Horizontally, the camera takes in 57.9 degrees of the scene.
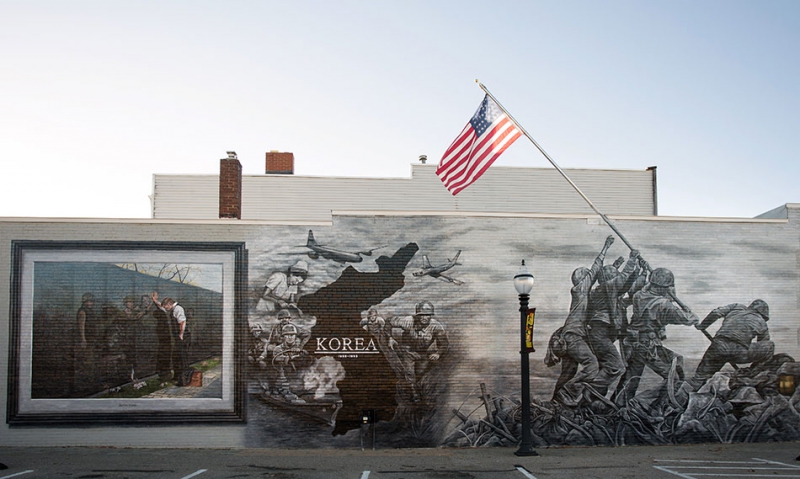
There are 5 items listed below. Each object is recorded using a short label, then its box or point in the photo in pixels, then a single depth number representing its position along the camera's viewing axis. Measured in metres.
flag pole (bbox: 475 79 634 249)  17.47
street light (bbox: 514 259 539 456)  15.87
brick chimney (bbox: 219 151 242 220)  19.12
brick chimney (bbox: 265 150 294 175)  27.30
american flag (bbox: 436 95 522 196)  17.28
